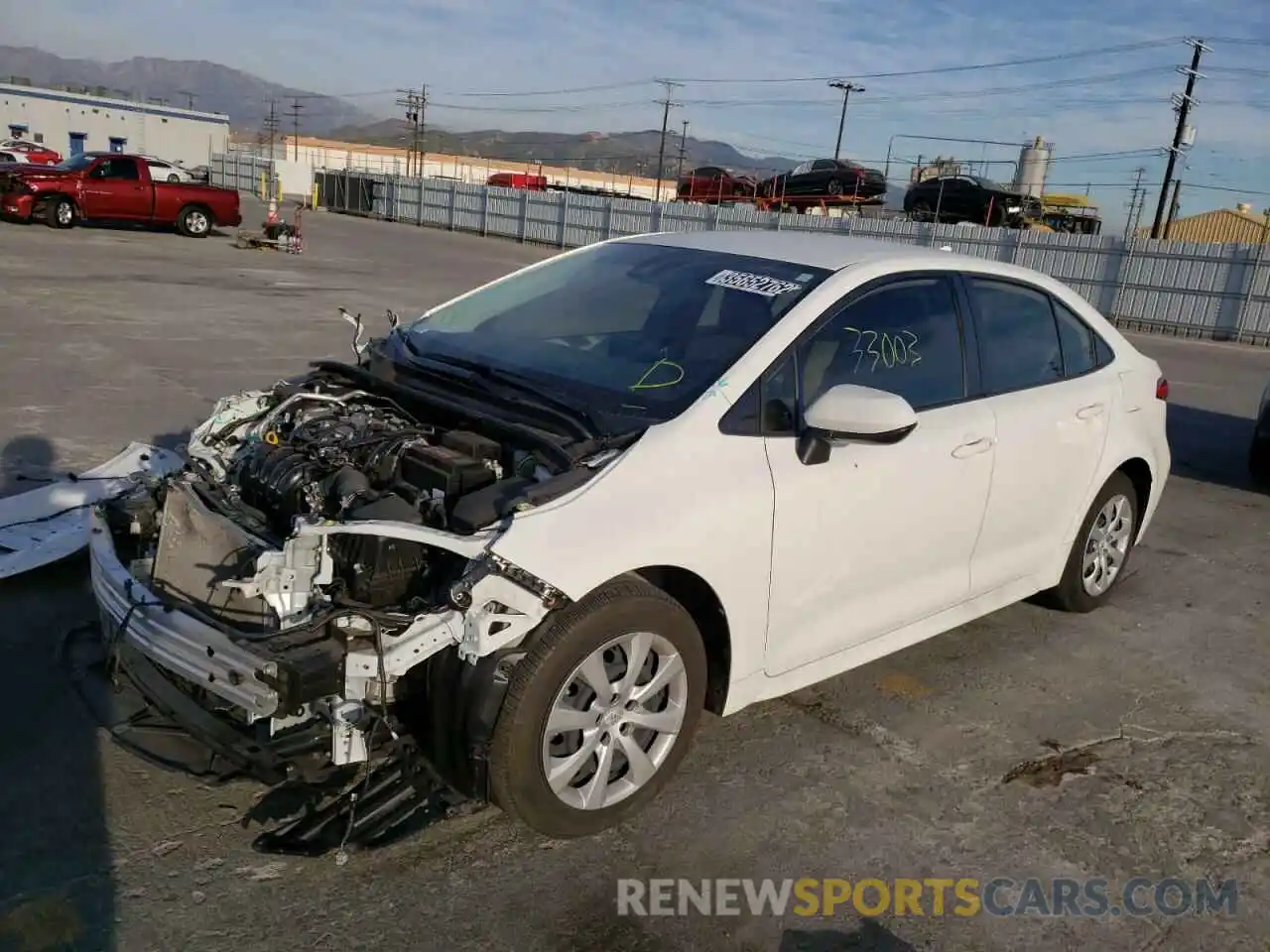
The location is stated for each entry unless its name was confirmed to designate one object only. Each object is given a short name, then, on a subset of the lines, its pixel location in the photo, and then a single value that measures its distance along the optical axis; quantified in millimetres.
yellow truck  33406
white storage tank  40969
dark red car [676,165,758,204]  36625
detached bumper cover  4465
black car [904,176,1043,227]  28828
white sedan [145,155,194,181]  25155
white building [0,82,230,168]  57688
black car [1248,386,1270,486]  8305
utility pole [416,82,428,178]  74750
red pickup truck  22516
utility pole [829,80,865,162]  59328
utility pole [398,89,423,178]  72188
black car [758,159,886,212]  32406
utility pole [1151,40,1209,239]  32500
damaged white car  2752
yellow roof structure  42438
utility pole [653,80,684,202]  51531
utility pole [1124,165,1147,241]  24962
